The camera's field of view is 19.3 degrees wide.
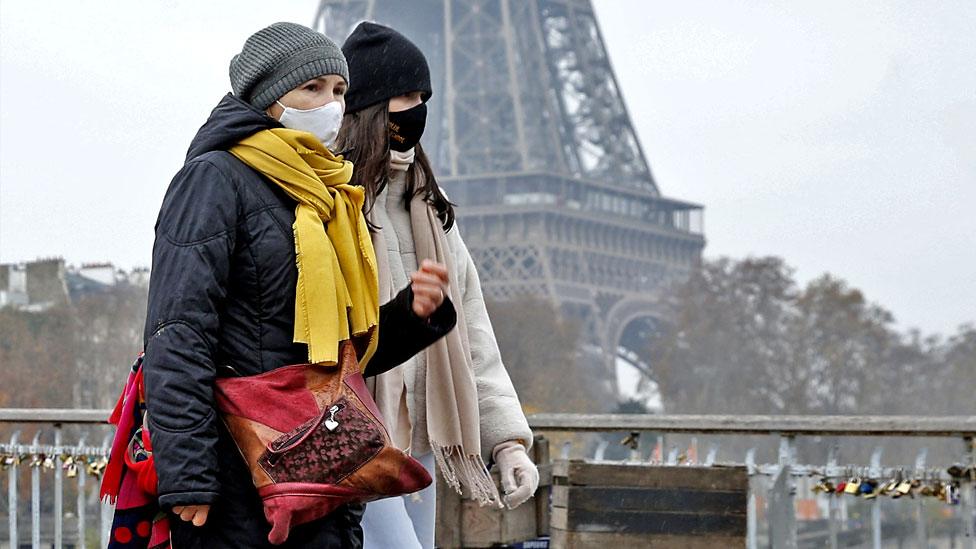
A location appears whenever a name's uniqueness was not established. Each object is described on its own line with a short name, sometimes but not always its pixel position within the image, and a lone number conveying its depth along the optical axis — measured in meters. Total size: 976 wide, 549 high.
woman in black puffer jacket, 4.83
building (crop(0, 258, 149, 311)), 62.44
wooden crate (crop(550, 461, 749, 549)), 9.54
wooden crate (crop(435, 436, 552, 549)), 10.22
